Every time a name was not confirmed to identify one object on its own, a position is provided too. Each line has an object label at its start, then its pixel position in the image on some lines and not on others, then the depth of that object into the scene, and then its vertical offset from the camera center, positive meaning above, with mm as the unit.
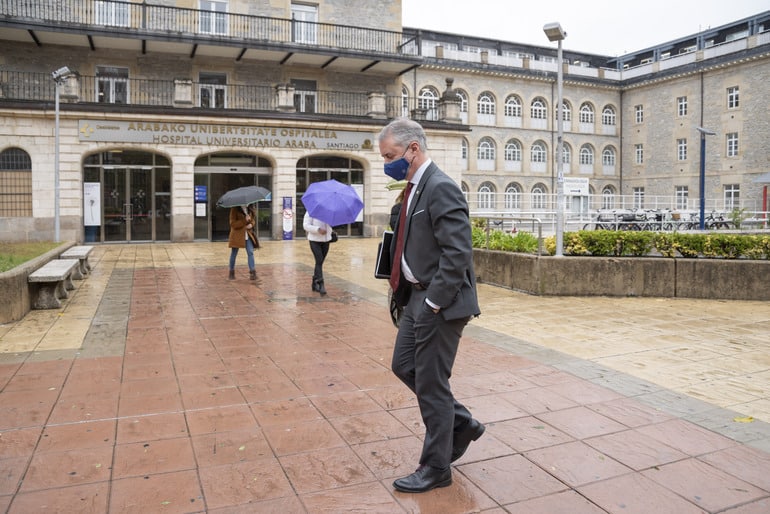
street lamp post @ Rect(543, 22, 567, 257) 11305 +1677
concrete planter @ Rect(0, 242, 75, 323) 8414 -844
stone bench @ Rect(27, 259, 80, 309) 9289 -784
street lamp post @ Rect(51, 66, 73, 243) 19188 +2033
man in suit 3432 -324
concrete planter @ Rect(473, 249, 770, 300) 11000 -778
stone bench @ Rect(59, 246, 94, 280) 12966 -534
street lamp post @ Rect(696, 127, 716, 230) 27308 +1649
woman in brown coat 12977 -37
